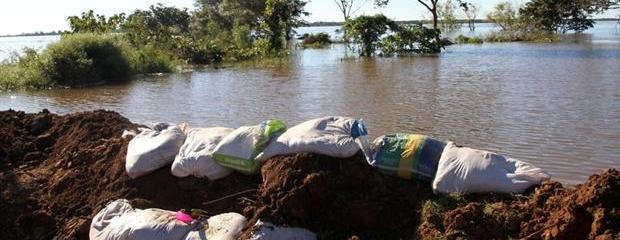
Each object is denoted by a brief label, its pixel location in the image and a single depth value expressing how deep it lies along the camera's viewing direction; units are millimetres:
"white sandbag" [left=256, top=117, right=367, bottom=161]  4306
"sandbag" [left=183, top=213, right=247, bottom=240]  4059
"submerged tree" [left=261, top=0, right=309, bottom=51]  30594
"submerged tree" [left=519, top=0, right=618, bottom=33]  43594
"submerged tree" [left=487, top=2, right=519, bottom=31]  44875
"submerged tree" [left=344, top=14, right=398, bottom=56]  27172
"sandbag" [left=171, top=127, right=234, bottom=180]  4723
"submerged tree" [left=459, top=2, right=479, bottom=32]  53500
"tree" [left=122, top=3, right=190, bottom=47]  27516
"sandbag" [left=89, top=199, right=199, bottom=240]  4172
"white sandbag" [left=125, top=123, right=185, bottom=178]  4945
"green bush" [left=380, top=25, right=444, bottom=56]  27266
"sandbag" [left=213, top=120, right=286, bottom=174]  4605
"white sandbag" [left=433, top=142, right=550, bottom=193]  3947
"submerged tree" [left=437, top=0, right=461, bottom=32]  46125
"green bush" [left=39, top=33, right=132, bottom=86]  19203
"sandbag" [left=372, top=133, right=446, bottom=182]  4238
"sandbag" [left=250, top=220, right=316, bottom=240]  3979
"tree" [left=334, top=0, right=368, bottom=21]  46544
